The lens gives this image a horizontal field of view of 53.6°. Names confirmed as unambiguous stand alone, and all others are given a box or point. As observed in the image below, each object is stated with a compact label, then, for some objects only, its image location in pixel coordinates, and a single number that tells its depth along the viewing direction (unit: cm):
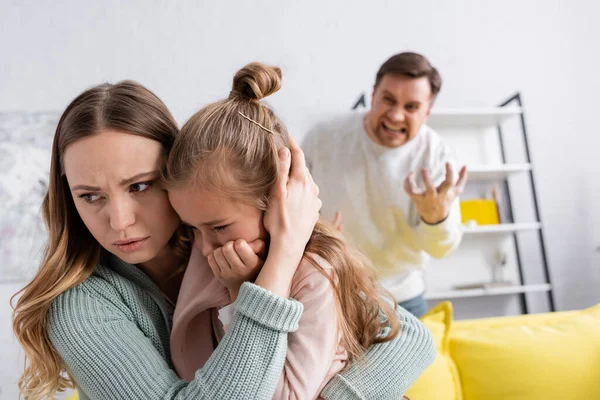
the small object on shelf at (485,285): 360
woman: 89
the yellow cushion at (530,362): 156
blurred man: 222
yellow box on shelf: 367
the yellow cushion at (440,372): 146
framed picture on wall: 361
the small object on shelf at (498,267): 383
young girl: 100
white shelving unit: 359
